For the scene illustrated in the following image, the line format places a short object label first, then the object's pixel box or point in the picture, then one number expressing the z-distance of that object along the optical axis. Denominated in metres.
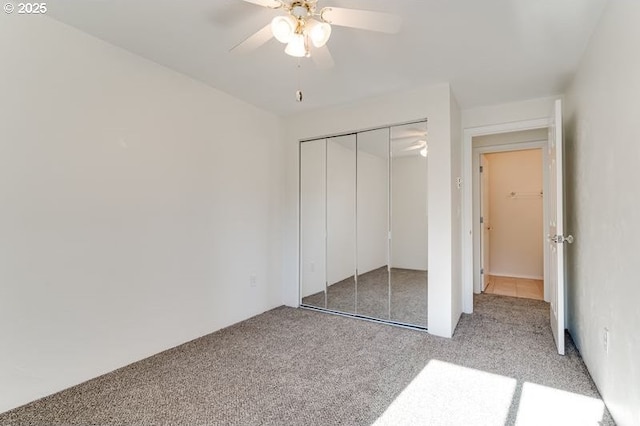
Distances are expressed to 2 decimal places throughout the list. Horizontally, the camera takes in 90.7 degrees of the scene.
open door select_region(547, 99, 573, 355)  2.46
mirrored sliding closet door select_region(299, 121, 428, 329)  3.17
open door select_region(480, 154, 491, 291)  4.54
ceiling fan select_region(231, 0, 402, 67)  1.54
